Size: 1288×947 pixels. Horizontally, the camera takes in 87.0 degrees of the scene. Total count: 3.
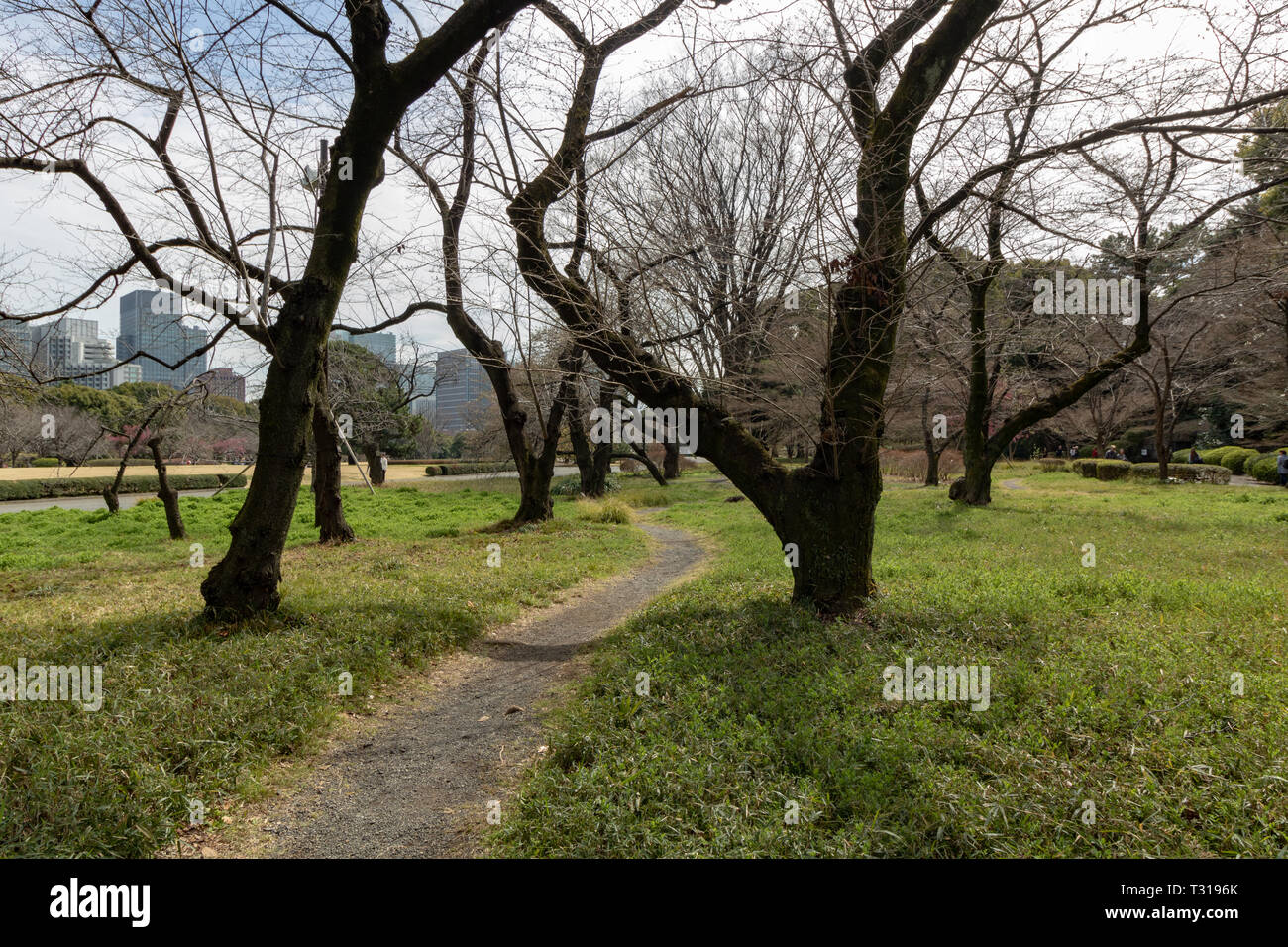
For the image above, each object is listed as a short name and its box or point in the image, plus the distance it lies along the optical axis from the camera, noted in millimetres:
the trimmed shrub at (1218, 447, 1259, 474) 26012
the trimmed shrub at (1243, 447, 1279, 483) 21666
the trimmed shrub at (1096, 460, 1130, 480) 23609
